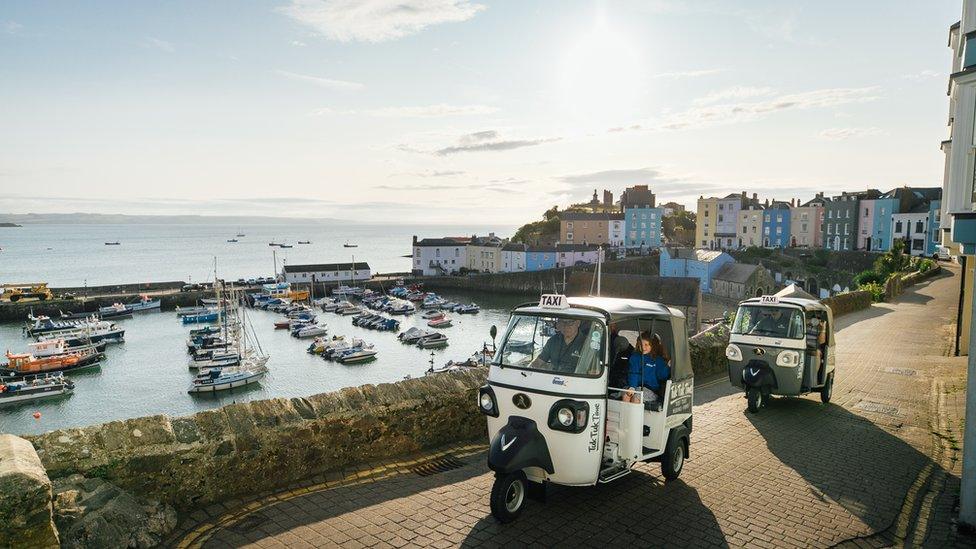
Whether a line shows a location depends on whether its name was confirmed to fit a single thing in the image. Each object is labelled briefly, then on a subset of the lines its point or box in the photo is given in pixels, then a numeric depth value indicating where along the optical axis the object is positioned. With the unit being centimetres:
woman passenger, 785
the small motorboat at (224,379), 4236
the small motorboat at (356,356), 5112
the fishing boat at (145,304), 7694
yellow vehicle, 7612
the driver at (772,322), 1222
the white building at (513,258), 10119
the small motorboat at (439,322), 6788
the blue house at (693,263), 7581
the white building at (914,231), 7831
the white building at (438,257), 10662
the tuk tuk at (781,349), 1187
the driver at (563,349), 693
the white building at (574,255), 10312
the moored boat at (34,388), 4016
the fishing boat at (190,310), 7516
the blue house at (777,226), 10044
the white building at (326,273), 9500
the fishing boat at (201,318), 7138
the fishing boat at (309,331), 6256
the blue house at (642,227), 12188
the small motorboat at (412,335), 6006
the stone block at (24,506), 481
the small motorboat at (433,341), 5797
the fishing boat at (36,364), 4700
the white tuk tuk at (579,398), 661
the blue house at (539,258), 10081
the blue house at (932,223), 7622
